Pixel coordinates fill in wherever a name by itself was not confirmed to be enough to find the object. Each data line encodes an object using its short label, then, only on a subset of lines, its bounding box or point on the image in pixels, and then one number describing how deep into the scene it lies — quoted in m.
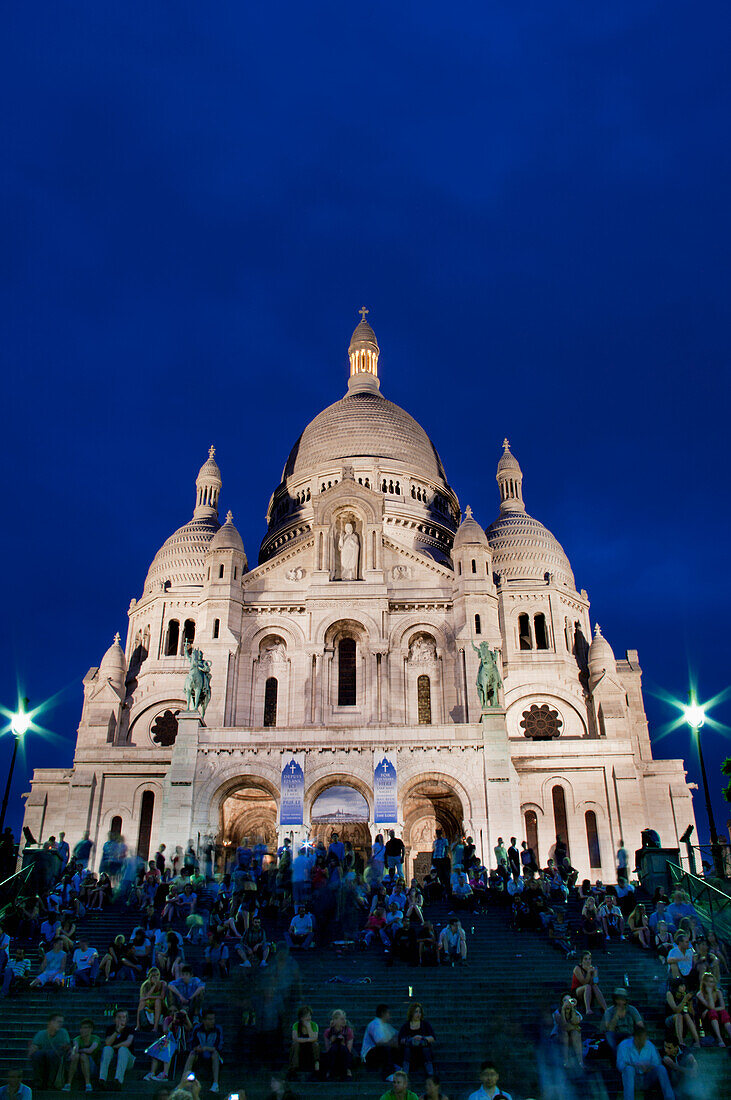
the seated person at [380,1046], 15.33
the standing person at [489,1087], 11.87
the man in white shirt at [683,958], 19.06
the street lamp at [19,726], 27.06
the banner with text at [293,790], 36.59
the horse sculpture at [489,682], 38.66
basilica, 37.50
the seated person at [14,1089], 12.58
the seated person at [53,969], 19.73
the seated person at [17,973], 19.41
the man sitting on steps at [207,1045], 15.49
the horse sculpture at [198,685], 39.31
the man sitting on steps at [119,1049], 15.31
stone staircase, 15.93
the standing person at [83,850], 30.36
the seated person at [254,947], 20.86
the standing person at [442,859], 28.69
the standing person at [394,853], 28.05
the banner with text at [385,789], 36.34
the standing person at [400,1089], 11.59
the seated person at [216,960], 20.23
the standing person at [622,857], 37.72
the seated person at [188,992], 17.19
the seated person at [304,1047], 15.30
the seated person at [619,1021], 16.06
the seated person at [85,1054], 15.09
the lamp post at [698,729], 25.09
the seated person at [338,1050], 15.20
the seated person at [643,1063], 14.55
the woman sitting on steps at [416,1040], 15.04
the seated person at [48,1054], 15.04
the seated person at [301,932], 22.51
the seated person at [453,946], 21.45
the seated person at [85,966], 19.89
